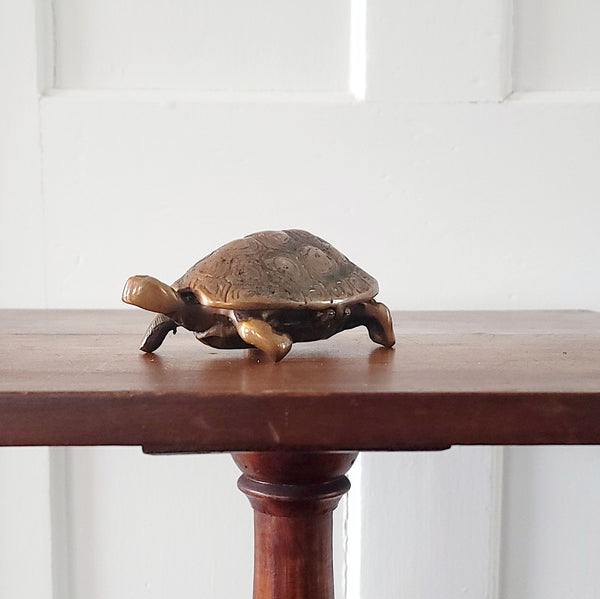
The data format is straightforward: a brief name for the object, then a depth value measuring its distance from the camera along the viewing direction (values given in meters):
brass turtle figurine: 0.42
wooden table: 0.33
